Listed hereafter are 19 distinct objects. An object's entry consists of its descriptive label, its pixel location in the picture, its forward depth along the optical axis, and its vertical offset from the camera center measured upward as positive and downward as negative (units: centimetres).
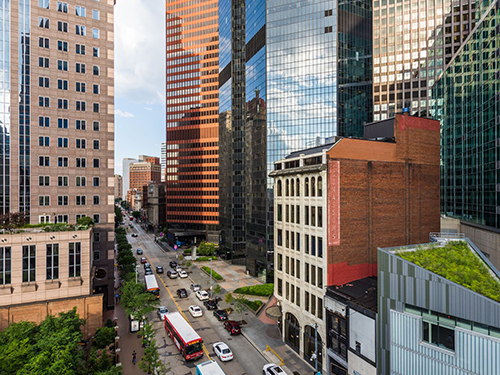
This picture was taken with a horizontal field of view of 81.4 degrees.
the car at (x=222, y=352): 3392 -1958
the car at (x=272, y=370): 2980 -1912
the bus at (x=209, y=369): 2766 -1765
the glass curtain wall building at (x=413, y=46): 8712 +4373
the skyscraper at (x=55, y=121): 5156 +1226
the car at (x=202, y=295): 5387 -2029
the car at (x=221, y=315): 4534 -2024
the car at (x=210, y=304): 5009 -2049
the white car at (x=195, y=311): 4638 -2002
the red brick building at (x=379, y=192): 3350 -80
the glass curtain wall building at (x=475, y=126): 4278 +1057
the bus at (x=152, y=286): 5300 -1841
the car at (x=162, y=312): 4597 -2013
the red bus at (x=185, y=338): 3356 -1807
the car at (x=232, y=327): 4094 -2011
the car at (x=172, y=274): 6869 -2084
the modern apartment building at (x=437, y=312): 1808 -887
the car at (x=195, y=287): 5838 -2062
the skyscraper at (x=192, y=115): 11656 +3004
